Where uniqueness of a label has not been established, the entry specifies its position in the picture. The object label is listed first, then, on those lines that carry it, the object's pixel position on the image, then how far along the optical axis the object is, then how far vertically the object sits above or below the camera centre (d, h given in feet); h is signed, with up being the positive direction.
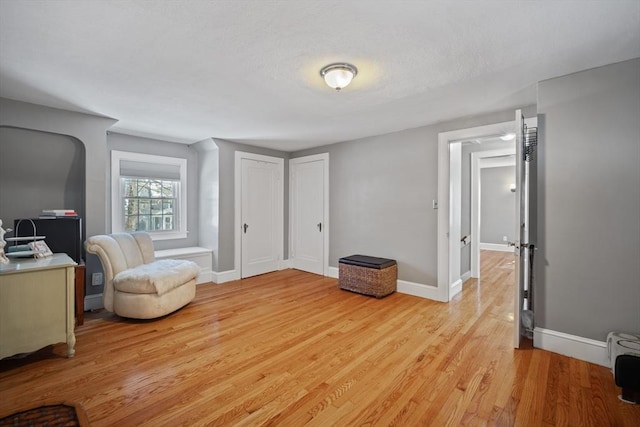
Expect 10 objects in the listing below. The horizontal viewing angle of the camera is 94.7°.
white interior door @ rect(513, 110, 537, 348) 8.35 -0.61
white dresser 7.22 -2.38
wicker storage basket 13.02 -2.86
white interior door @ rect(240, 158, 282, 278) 16.75 -0.21
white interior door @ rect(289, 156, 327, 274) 17.30 -0.07
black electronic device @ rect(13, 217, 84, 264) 10.05 -0.67
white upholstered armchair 10.30 -2.48
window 13.96 +0.93
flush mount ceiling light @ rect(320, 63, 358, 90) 7.40 +3.56
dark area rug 4.15 -3.06
